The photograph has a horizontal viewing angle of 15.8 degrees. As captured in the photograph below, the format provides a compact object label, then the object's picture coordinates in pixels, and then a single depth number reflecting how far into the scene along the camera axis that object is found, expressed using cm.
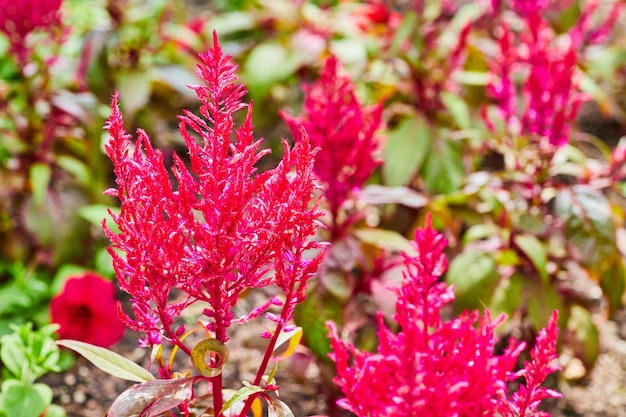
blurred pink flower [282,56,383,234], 146
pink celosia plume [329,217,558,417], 120
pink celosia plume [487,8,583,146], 155
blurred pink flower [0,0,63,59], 165
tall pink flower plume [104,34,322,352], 119
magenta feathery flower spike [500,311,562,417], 121
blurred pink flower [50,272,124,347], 164
